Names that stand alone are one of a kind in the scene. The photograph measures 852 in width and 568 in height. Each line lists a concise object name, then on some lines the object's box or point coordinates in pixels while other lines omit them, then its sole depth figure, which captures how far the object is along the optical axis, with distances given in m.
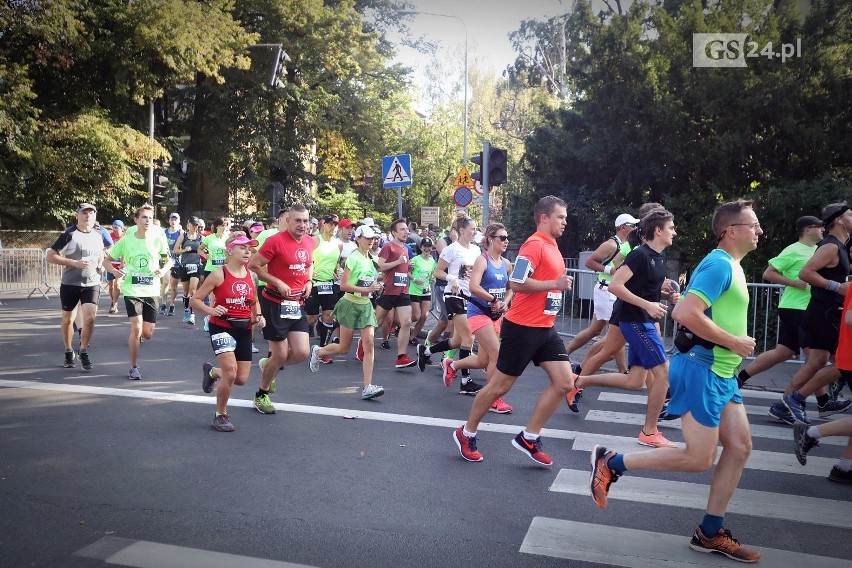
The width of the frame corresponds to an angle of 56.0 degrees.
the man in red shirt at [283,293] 7.53
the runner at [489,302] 7.88
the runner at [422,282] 11.95
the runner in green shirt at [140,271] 9.22
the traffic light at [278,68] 20.17
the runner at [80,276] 9.41
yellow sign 18.34
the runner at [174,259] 15.64
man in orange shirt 5.94
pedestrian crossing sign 16.89
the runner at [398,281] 10.41
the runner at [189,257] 15.12
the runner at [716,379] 4.24
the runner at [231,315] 6.84
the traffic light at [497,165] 14.23
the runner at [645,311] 6.44
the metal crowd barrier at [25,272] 19.62
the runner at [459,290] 8.72
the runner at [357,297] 8.66
